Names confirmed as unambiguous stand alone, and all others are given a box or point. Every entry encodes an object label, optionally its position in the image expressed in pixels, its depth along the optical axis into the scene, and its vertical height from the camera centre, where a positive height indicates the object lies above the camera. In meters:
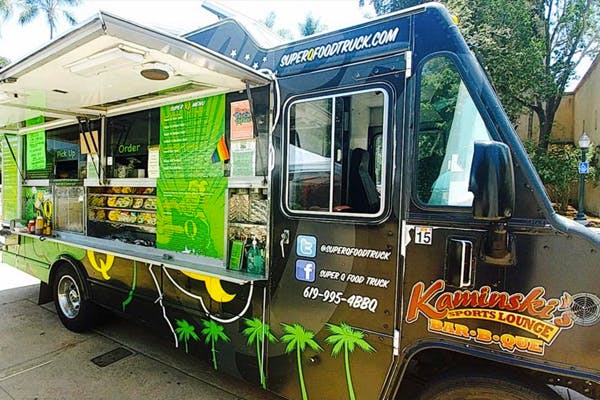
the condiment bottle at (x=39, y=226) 5.16 -0.60
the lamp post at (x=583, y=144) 11.63 +1.40
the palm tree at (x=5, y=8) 22.80 +9.86
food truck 1.86 -0.18
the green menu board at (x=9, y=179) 5.93 +0.00
